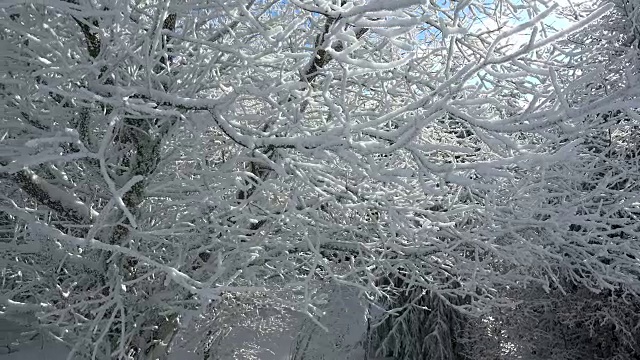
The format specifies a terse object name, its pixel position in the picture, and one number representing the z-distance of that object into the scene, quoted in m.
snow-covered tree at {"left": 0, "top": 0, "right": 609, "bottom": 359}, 2.21
